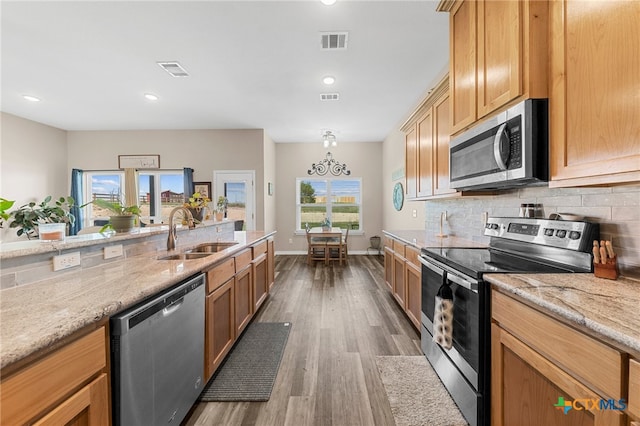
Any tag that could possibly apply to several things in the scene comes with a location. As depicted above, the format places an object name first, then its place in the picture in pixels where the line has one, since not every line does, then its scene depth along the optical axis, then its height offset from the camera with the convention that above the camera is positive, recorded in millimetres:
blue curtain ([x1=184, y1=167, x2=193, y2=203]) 5703 +599
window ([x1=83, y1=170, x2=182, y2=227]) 5914 +430
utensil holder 1172 -270
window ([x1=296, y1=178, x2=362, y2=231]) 6996 +221
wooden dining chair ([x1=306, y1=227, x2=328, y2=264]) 5770 -903
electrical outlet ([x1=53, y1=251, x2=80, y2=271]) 1357 -261
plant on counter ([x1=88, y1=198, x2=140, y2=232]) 1933 -54
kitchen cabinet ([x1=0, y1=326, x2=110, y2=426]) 675 -508
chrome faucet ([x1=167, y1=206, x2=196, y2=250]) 2273 -221
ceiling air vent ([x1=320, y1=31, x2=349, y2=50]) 2578 +1682
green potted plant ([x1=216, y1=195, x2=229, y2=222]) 3676 +1
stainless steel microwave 1304 +333
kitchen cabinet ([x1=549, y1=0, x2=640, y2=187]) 937 +452
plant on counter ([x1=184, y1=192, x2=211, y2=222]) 2734 +43
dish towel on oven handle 1637 -674
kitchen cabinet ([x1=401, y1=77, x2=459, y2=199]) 2406 +653
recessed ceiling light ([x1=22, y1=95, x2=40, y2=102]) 4062 +1737
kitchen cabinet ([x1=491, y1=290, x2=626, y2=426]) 761 -562
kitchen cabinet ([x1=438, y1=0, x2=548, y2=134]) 1298 +870
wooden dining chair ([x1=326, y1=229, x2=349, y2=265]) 5746 -891
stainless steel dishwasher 1025 -675
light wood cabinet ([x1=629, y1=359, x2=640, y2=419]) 681 -460
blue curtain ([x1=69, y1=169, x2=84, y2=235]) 5770 +381
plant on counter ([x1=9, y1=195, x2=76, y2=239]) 3416 -82
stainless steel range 1341 -374
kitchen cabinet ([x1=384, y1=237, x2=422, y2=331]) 2487 -731
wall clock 5219 +267
